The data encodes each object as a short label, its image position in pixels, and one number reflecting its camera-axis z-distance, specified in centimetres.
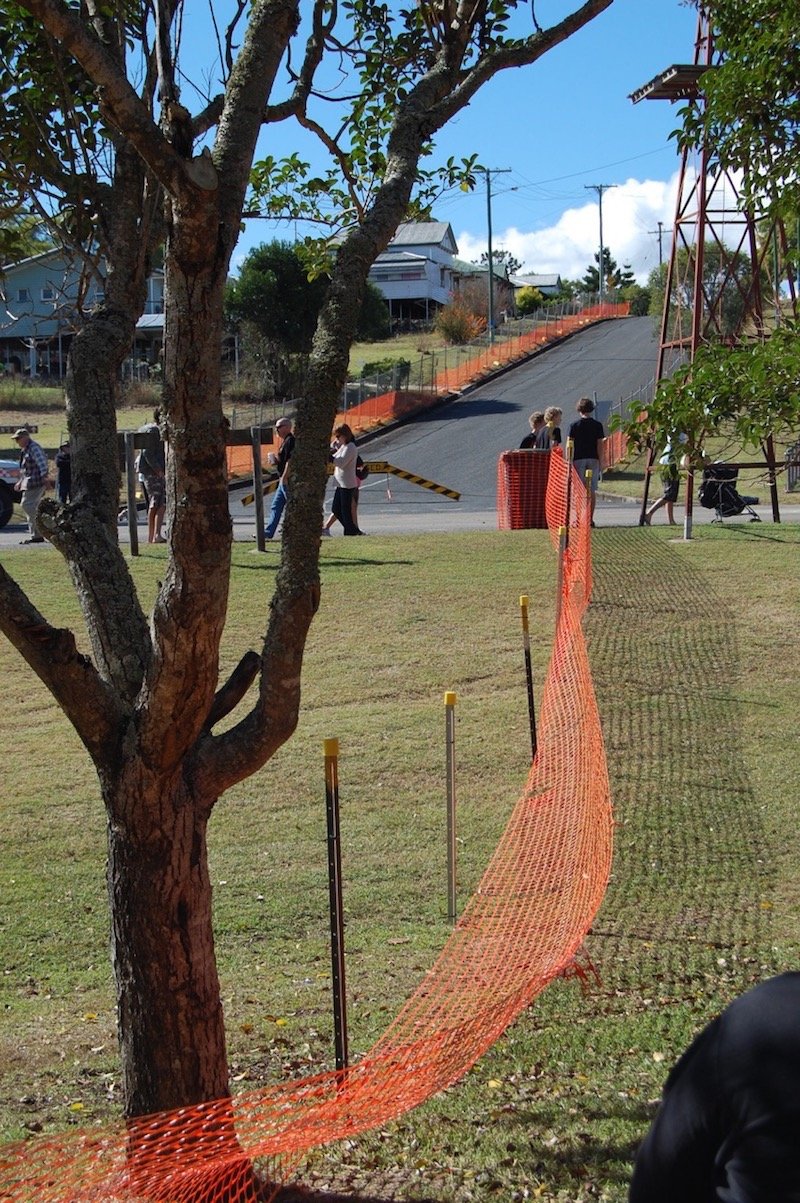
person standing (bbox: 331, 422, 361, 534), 1769
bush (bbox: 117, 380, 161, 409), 4791
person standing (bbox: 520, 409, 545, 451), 1855
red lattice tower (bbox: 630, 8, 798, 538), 1526
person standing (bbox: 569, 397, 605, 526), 1759
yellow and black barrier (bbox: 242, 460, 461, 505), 1973
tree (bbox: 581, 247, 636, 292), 10769
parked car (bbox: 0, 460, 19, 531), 2314
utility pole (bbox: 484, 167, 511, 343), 6399
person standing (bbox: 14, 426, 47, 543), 1853
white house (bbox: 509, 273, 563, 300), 12089
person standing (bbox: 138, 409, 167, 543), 1666
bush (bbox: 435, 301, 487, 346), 6469
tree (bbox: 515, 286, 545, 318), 8356
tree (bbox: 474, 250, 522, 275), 10338
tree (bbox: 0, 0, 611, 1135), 389
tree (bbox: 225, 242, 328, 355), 4631
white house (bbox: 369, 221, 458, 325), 8488
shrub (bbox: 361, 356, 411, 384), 4977
